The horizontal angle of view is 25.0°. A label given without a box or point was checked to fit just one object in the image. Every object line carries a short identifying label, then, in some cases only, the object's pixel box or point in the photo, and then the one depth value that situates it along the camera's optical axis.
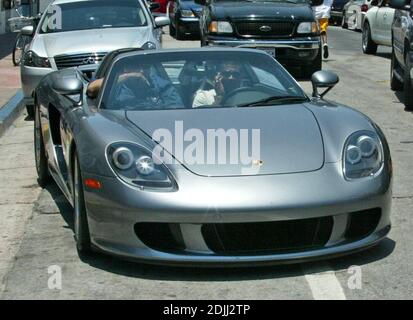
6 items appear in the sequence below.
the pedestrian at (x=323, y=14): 18.23
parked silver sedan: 11.84
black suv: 14.80
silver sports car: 4.98
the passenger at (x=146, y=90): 6.13
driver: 6.19
